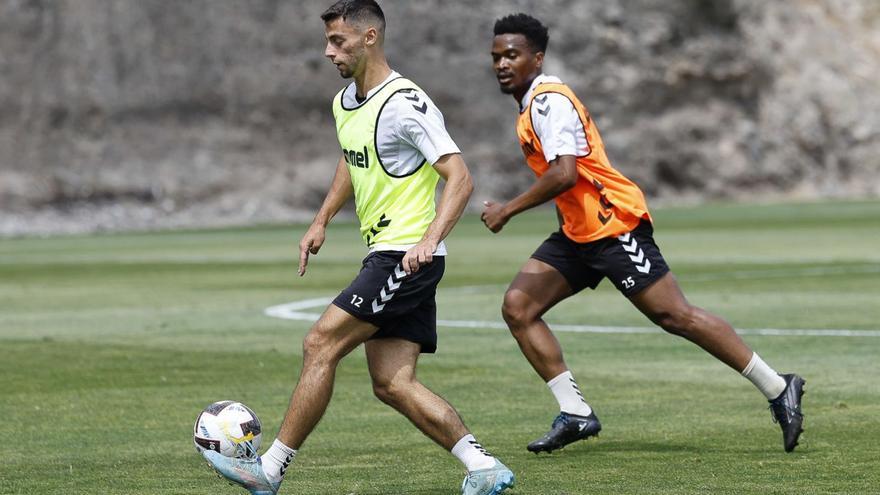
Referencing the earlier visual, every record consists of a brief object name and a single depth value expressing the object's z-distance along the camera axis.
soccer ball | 15.22
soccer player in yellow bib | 15.32
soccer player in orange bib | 18.80
